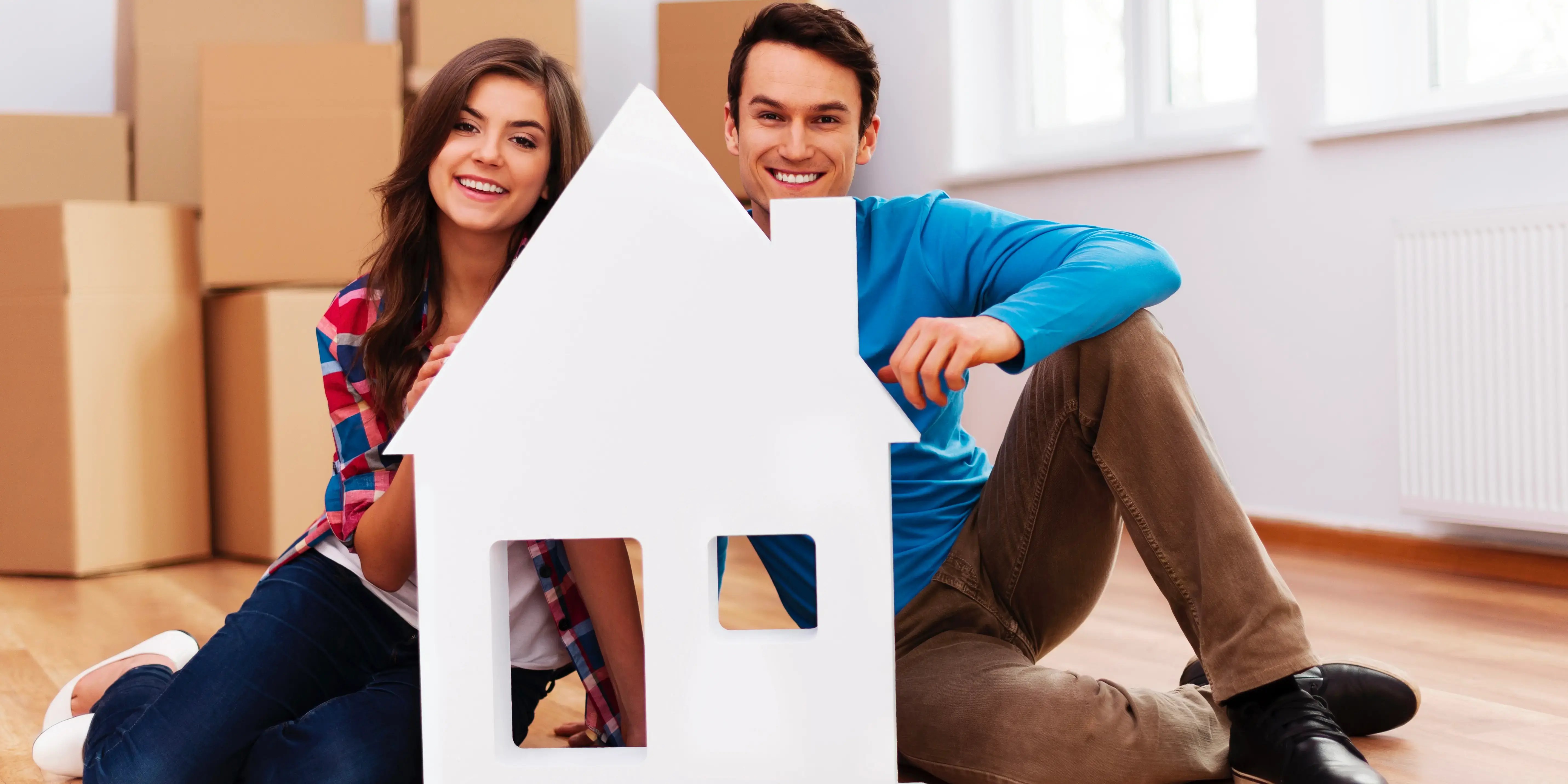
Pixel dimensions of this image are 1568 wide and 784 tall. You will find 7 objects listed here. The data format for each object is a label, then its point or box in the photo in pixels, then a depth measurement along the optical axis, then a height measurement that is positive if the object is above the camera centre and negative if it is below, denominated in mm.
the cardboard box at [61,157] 2736 +529
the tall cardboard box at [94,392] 2578 +1
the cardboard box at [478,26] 2820 +826
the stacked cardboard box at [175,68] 2824 +740
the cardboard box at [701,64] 2875 +739
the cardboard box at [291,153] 2650 +504
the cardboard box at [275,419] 2648 -67
